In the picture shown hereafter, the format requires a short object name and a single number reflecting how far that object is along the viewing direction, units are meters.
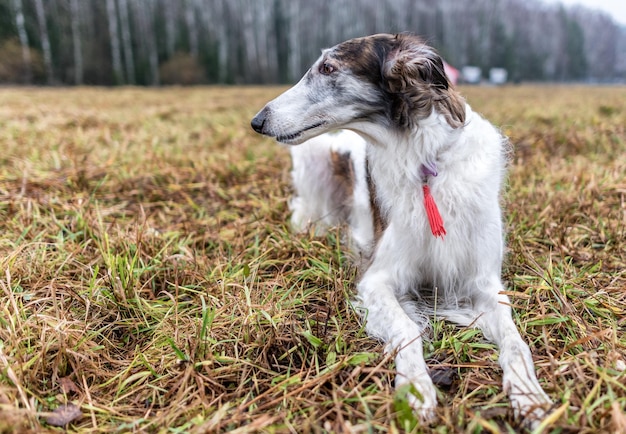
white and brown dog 0.89
